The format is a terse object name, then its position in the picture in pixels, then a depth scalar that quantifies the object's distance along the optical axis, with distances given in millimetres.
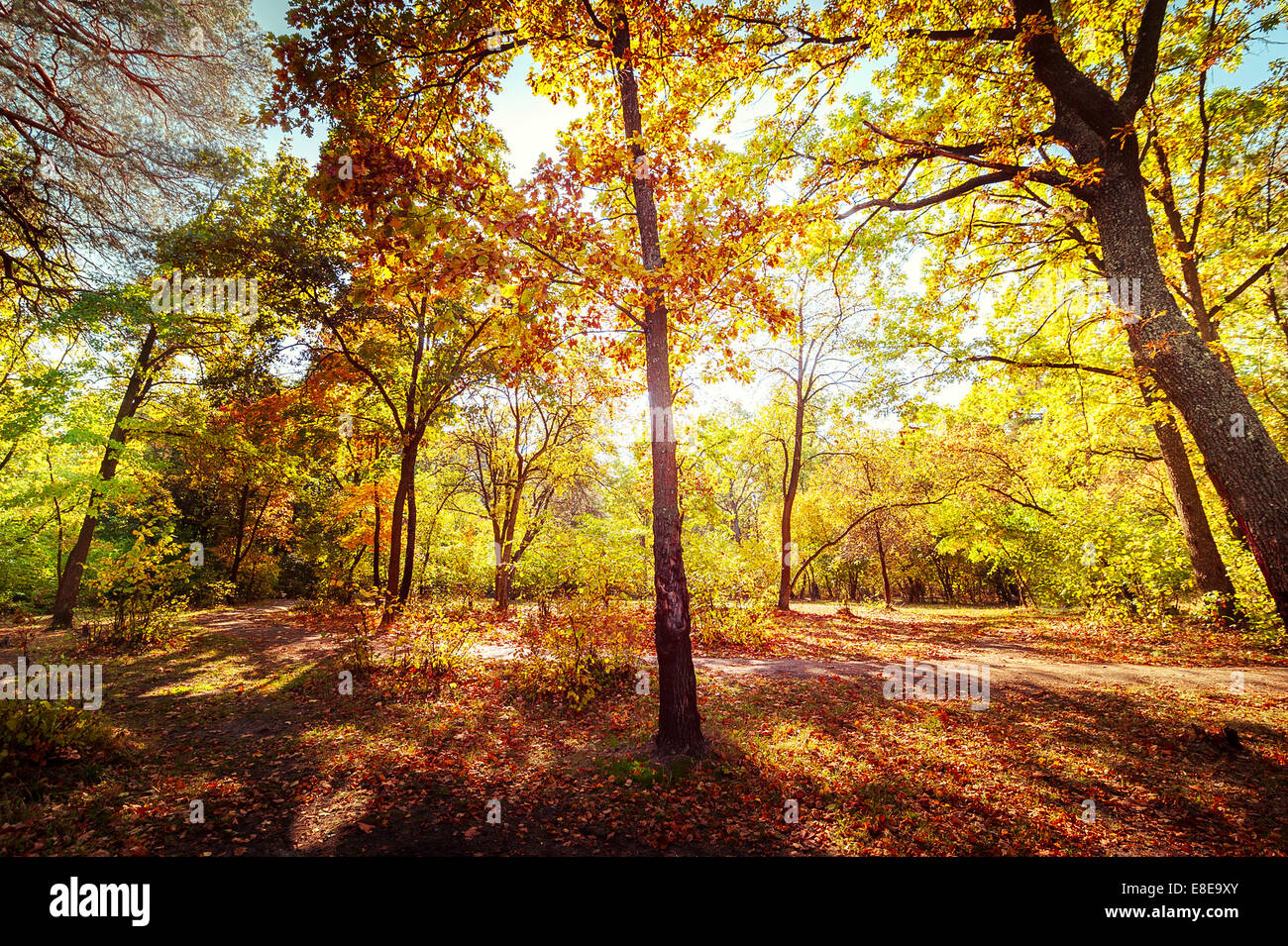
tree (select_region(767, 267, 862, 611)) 18406
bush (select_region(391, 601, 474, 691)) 9297
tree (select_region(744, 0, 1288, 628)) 4684
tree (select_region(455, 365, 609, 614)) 18844
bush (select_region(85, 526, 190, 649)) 11430
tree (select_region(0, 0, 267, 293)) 7398
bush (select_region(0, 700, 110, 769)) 4883
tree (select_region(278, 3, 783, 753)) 4715
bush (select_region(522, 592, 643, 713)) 8195
